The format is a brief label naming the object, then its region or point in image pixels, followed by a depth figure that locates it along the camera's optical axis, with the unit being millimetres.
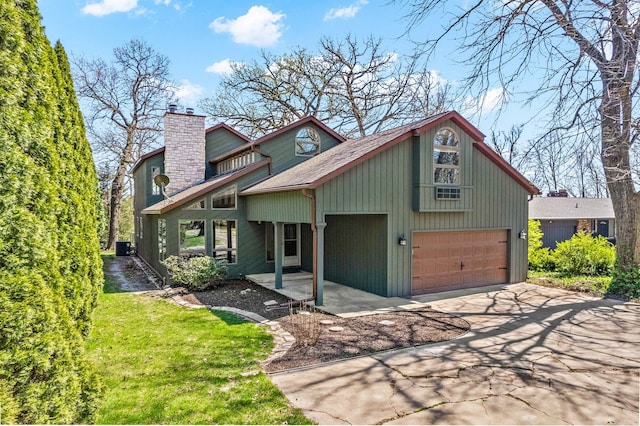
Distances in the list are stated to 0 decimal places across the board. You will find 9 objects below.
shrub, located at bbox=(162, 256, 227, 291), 11023
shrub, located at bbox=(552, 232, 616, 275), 13266
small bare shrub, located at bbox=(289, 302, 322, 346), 6316
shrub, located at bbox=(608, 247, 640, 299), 10148
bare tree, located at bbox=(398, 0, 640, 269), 7438
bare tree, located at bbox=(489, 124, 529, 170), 29688
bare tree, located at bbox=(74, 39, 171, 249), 23125
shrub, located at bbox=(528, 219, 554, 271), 14812
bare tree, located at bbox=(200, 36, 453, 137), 22453
